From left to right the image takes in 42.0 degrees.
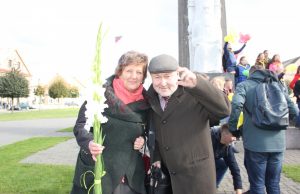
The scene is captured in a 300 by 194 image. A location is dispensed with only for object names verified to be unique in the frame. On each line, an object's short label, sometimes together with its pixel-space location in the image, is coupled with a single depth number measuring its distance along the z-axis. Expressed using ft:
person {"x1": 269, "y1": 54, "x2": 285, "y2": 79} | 15.08
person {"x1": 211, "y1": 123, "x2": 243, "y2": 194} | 14.46
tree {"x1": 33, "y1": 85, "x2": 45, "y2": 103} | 273.70
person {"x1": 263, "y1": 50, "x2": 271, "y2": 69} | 29.49
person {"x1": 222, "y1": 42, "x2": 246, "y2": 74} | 34.45
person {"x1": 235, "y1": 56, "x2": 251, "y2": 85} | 34.35
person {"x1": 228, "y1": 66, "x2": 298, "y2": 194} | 13.69
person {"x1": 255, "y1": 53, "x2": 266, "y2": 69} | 14.50
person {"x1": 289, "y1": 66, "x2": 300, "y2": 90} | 33.69
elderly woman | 9.10
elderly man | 9.00
